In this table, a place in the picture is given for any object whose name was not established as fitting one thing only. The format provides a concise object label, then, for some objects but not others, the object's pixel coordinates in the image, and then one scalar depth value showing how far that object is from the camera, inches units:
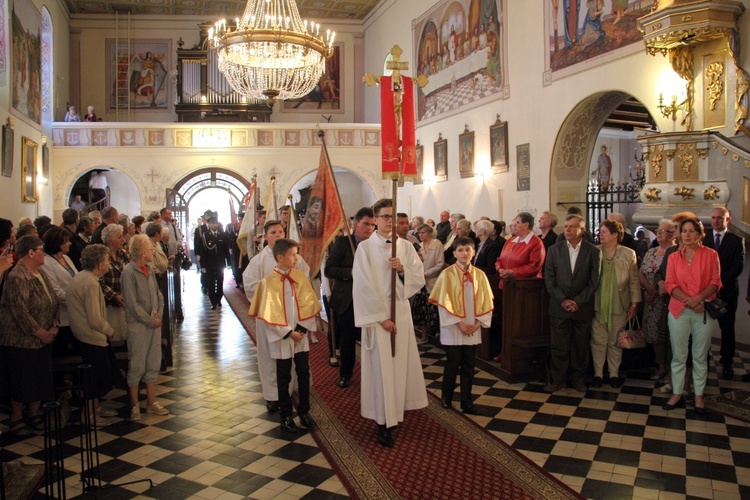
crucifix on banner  200.5
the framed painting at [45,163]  655.6
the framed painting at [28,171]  562.3
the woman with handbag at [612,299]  249.3
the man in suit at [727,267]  261.7
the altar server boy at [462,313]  213.9
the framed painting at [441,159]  613.1
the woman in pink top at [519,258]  272.2
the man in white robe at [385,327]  189.8
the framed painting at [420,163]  670.5
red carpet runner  158.9
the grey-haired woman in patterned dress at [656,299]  255.0
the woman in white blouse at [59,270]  219.9
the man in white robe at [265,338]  223.0
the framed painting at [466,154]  562.6
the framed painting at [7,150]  491.8
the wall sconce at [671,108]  332.5
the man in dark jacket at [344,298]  254.1
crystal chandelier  388.5
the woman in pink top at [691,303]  214.8
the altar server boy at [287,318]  199.2
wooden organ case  810.2
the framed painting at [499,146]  506.9
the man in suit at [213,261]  471.8
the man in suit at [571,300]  244.5
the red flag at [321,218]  278.7
